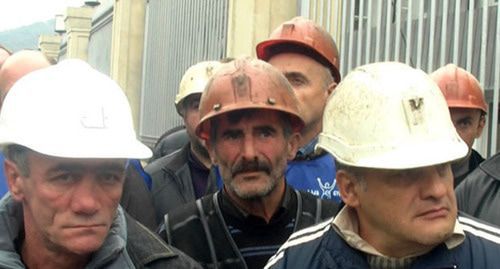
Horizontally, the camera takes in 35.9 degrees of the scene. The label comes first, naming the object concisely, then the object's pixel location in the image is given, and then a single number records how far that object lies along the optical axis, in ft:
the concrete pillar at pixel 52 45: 94.99
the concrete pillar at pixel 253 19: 24.48
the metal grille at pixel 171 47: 33.63
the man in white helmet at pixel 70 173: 7.08
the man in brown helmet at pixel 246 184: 9.10
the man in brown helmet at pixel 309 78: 11.10
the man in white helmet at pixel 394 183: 6.57
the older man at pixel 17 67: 12.24
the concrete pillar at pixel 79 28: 70.95
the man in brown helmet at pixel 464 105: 13.79
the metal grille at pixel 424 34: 16.14
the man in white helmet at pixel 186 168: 12.76
